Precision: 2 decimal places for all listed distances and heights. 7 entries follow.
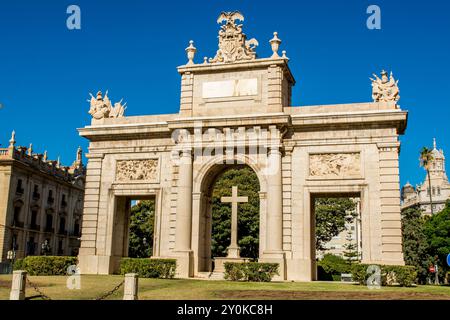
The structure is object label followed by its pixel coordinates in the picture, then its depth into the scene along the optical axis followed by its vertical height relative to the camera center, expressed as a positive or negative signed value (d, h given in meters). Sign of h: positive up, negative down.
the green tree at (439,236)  50.55 +2.72
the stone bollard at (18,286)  16.05 -0.98
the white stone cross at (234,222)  29.59 +2.15
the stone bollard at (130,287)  16.12 -0.94
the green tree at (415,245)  54.34 +1.87
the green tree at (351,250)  74.49 +1.98
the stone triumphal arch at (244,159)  27.22 +5.59
